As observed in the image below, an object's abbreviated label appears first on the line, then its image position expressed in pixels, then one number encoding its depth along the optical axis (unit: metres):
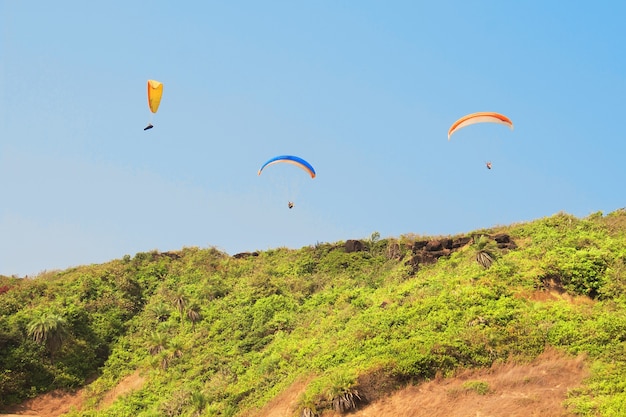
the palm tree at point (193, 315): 47.69
